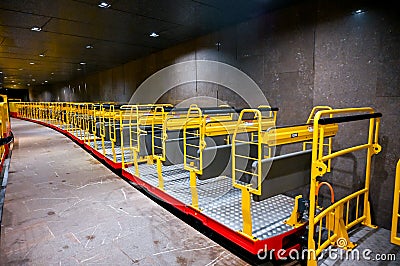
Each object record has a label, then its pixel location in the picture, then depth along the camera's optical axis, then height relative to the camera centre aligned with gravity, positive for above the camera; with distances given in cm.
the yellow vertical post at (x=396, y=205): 221 -88
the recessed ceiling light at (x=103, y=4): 382 +152
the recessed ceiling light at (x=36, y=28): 504 +154
